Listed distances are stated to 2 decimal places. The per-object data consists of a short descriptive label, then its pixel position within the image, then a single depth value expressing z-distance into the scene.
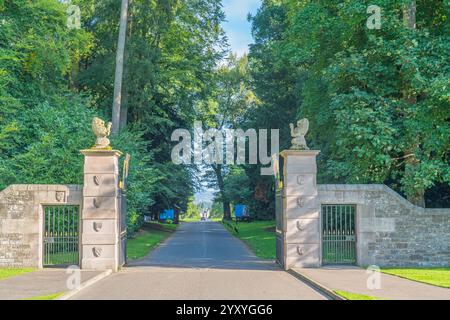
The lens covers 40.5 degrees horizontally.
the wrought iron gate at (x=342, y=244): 19.61
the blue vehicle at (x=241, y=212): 70.00
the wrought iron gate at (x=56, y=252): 19.31
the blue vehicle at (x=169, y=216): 75.80
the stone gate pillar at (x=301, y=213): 19.06
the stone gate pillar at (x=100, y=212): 18.75
